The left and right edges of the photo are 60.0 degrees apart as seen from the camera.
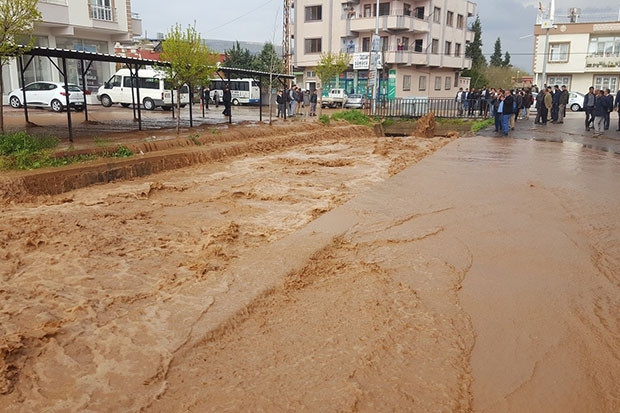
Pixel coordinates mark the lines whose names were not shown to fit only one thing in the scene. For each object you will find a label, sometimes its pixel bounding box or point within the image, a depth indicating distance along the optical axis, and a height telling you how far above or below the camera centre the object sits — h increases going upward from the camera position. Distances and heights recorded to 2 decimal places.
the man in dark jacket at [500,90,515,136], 20.45 -0.60
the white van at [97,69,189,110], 28.88 -0.02
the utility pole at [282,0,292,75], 51.45 +5.57
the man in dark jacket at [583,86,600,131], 20.84 -0.43
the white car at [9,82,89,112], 24.31 -0.26
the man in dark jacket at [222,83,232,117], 22.44 -0.26
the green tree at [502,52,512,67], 92.89 +5.88
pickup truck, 41.09 -0.48
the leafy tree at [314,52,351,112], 29.59 +1.33
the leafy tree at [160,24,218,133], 16.38 +0.98
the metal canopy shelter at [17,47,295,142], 13.55 +0.91
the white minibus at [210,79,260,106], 39.32 -0.01
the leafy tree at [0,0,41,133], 11.55 +1.49
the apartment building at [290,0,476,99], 45.97 +4.84
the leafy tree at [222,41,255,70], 56.00 +3.42
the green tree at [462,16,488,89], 62.72 +4.19
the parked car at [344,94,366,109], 37.94 -0.63
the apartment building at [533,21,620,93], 48.94 +3.76
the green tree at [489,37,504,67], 93.25 +6.55
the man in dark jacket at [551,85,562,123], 23.74 -0.46
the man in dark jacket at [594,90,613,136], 19.66 -0.55
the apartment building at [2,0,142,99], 26.38 +3.01
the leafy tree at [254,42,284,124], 54.56 +3.31
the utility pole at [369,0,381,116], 29.95 +1.89
